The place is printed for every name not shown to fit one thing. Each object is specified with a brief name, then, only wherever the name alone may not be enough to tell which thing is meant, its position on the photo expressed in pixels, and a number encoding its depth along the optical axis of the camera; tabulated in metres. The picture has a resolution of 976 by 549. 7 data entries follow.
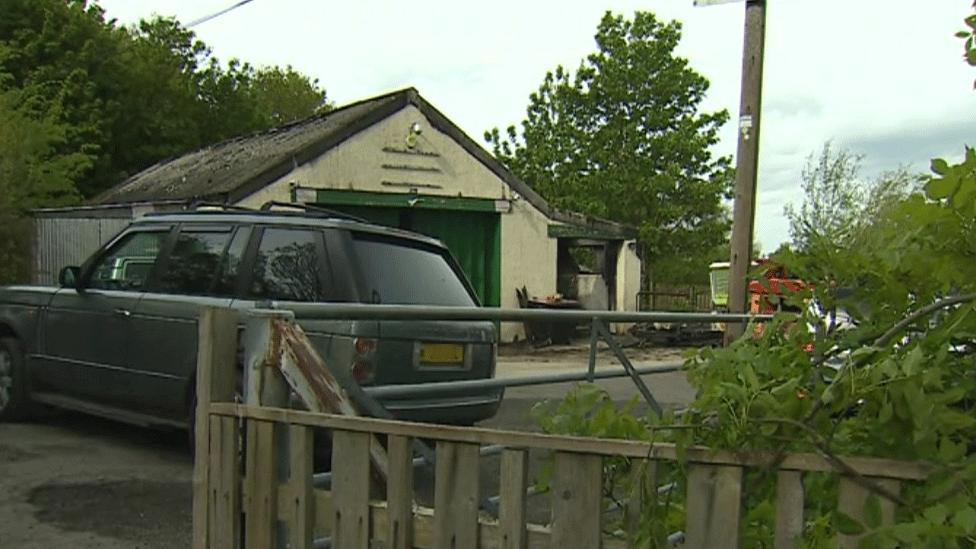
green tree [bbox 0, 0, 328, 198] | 21.12
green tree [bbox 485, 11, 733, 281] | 32.25
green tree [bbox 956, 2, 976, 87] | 1.61
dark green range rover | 5.56
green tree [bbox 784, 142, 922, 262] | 27.58
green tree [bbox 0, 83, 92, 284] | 14.16
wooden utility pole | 9.12
